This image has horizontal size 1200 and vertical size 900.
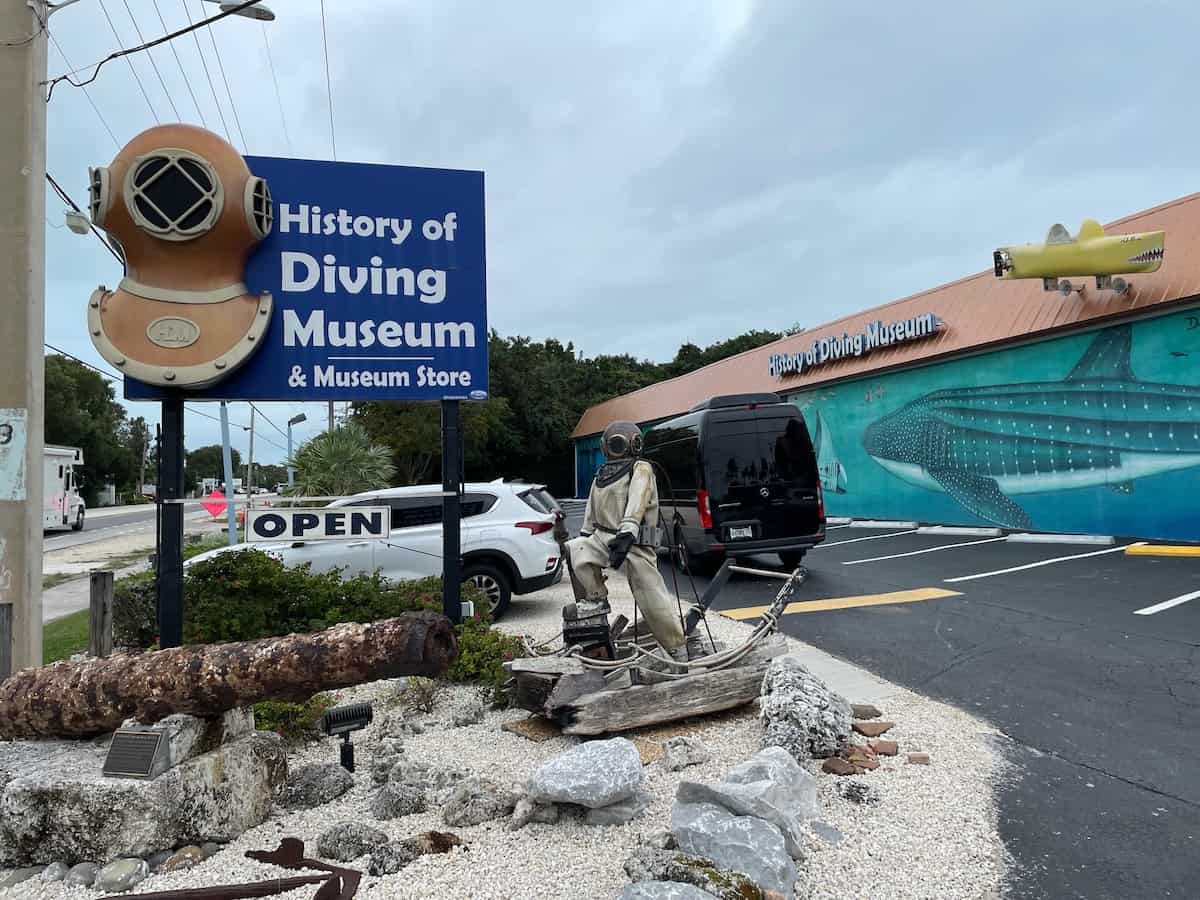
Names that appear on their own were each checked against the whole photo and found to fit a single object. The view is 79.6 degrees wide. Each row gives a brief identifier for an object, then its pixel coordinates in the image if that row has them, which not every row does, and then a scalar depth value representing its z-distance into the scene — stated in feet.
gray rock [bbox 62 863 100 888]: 9.34
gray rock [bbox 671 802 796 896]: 8.63
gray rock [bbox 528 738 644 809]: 10.29
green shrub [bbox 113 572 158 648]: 20.81
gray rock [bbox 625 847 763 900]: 8.01
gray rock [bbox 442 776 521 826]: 10.72
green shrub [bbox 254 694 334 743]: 14.32
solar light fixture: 11.94
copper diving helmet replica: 15.48
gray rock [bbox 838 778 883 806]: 11.07
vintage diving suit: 15.46
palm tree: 56.18
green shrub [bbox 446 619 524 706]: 17.34
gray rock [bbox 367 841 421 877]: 9.43
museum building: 36.22
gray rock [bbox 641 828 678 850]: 9.41
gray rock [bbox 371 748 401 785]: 12.52
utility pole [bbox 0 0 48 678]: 16.16
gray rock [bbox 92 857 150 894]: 9.22
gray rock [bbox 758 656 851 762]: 12.72
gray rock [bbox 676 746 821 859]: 9.61
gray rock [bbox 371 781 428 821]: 11.06
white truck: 79.20
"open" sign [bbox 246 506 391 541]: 16.48
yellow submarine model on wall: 36.06
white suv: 26.43
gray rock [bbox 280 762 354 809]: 11.58
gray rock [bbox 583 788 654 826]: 10.54
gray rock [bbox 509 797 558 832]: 10.53
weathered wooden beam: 13.71
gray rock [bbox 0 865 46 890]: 9.44
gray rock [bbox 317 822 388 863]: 9.83
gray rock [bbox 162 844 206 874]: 9.59
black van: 31.89
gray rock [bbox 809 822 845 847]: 9.89
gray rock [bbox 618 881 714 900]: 7.75
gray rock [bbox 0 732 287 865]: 9.59
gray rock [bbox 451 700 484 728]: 15.40
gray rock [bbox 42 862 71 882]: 9.44
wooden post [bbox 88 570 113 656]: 16.60
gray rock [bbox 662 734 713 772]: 12.59
